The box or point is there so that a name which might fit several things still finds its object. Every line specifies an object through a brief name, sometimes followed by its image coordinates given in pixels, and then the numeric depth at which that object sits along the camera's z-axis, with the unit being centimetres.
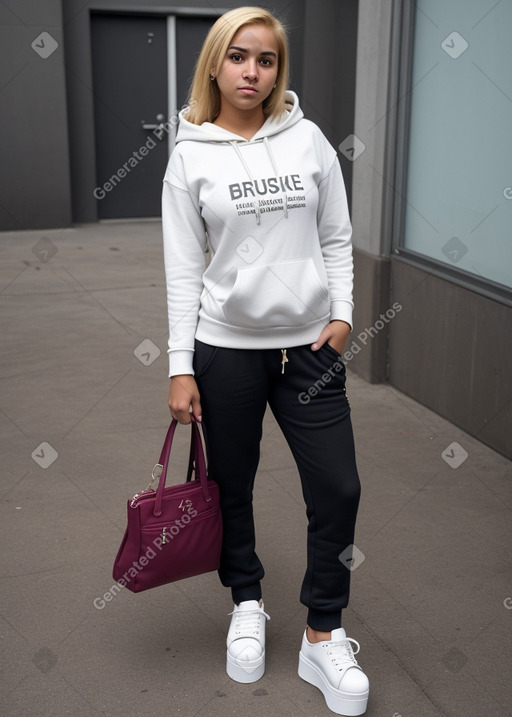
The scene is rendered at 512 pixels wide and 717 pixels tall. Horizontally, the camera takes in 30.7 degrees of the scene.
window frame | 500
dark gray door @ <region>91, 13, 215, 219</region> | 1109
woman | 241
